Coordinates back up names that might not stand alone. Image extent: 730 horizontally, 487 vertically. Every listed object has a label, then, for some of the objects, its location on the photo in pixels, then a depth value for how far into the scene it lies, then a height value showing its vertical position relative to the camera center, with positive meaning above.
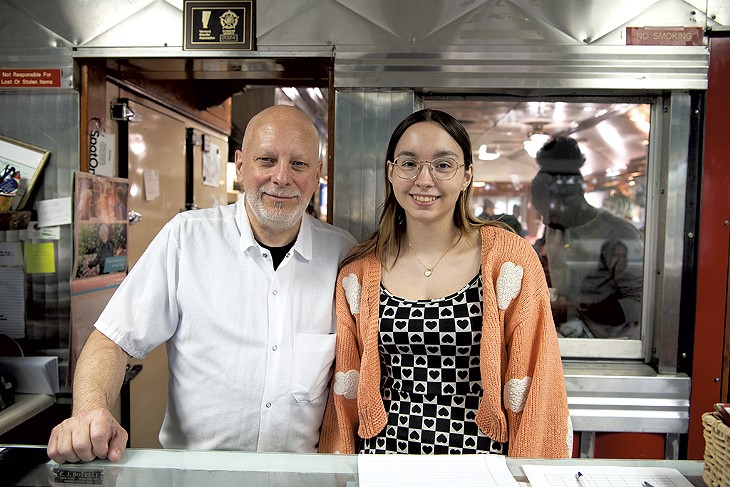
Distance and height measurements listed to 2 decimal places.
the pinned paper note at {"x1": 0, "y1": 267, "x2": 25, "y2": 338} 2.50 -0.41
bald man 1.82 -0.33
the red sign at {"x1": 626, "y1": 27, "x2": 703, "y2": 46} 2.32 +0.77
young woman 1.69 -0.38
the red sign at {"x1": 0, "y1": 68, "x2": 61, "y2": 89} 2.44 +0.58
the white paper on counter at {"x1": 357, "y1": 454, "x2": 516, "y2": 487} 1.10 -0.52
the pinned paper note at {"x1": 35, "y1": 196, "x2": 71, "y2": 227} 2.47 +0.00
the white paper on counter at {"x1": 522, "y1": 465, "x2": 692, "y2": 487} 1.10 -0.51
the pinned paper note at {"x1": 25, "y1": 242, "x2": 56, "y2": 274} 2.50 -0.20
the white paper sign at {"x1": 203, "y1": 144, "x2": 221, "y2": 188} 4.07 +0.37
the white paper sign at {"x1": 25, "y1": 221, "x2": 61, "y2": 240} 2.49 -0.09
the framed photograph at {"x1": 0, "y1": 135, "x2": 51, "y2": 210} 2.42 +0.22
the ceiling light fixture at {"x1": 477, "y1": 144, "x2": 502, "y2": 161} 2.62 +0.31
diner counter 1.12 -0.52
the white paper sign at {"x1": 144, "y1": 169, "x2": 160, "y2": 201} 3.17 +0.17
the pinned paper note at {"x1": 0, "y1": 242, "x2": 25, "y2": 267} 2.50 -0.18
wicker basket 0.99 -0.41
